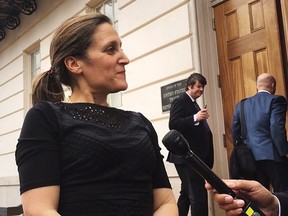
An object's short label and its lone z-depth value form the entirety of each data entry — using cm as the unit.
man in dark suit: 322
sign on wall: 422
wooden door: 359
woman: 100
